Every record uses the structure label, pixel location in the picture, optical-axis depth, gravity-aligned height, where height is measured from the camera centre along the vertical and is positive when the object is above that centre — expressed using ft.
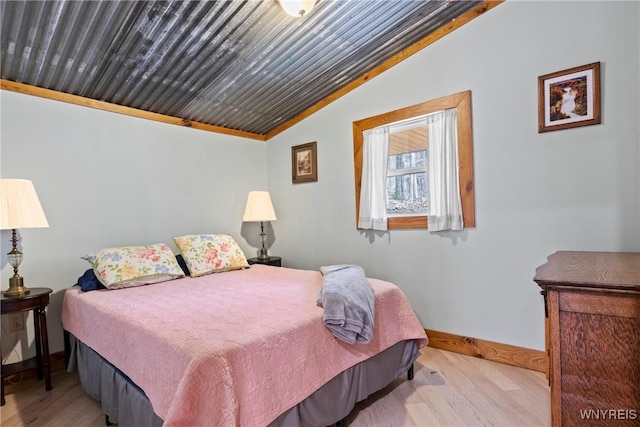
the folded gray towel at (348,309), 5.22 -1.75
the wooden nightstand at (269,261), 11.77 -1.97
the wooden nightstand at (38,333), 6.91 -2.66
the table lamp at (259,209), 11.75 -0.06
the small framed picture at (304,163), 11.79 +1.57
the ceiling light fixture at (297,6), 6.32 +3.94
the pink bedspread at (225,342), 3.76 -1.94
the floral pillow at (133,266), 7.83 -1.37
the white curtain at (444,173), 8.55 +0.72
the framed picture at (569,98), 6.81 +2.11
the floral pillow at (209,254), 9.39 -1.35
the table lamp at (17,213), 6.64 +0.06
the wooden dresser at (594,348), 3.06 -1.52
